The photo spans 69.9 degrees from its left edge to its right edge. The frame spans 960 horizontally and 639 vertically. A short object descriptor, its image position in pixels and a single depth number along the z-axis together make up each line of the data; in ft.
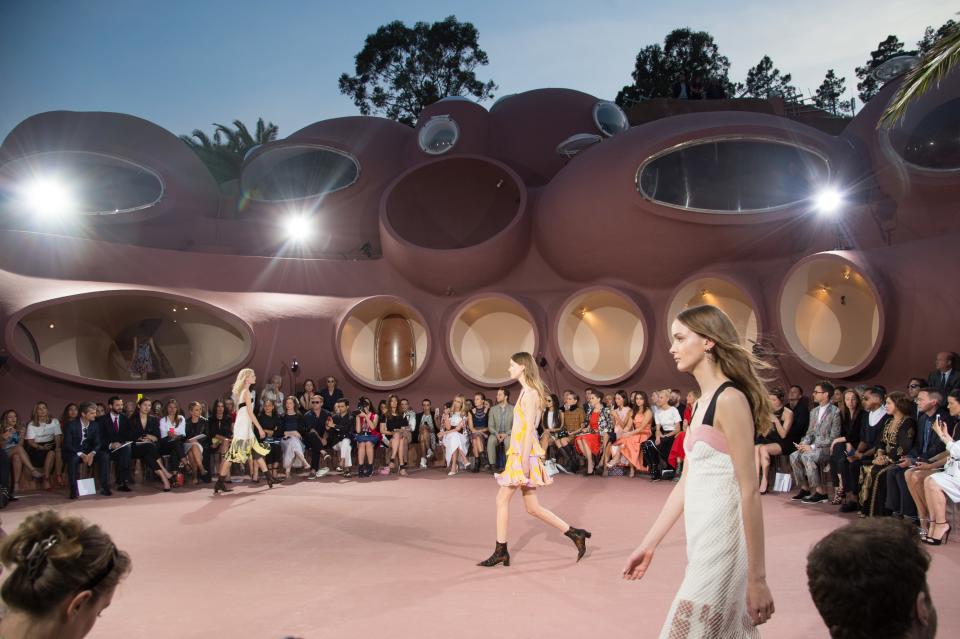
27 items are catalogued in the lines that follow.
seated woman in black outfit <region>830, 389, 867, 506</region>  27.58
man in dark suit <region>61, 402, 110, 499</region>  33.47
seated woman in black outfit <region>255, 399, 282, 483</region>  38.83
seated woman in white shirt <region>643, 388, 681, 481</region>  36.86
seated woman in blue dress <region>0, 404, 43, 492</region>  34.19
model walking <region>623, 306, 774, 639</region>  8.11
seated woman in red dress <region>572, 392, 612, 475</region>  39.09
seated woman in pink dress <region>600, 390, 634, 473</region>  38.42
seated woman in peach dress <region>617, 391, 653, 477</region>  37.65
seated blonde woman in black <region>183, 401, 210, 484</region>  37.60
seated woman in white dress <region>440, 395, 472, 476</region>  41.24
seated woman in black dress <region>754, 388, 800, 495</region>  31.10
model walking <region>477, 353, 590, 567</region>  19.07
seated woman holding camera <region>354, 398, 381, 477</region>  39.99
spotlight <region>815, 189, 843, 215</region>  42.75
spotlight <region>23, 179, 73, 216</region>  52.65
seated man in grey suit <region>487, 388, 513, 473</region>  40.73
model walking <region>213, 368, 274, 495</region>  31.32
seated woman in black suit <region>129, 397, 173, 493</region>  36.24
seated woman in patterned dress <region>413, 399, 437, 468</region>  44.39
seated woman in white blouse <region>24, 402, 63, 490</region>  35.32
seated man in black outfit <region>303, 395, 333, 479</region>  40.47
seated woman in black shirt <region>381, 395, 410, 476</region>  41.36
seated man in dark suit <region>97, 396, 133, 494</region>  34.79
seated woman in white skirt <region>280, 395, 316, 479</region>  39.63
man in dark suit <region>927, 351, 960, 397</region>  29.17
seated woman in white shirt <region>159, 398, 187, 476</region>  37.19
